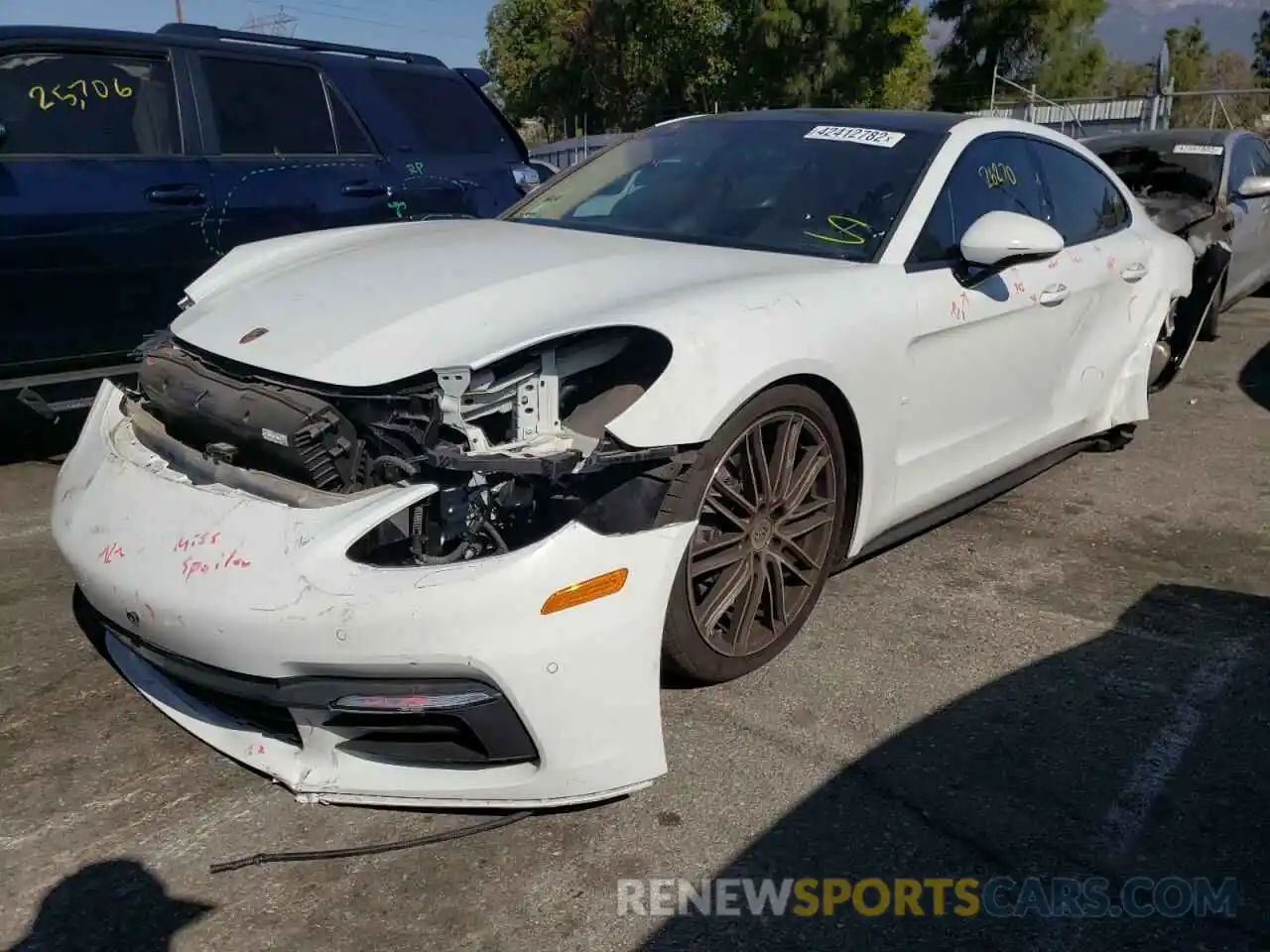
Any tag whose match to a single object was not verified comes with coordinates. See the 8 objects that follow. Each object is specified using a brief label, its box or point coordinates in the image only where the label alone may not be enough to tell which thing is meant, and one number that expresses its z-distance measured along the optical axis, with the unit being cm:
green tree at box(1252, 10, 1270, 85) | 5316
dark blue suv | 439
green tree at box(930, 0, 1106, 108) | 3962
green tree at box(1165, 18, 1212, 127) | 5138
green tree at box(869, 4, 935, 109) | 4156
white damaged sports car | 221
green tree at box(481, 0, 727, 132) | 4506
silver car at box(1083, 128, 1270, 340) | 745
